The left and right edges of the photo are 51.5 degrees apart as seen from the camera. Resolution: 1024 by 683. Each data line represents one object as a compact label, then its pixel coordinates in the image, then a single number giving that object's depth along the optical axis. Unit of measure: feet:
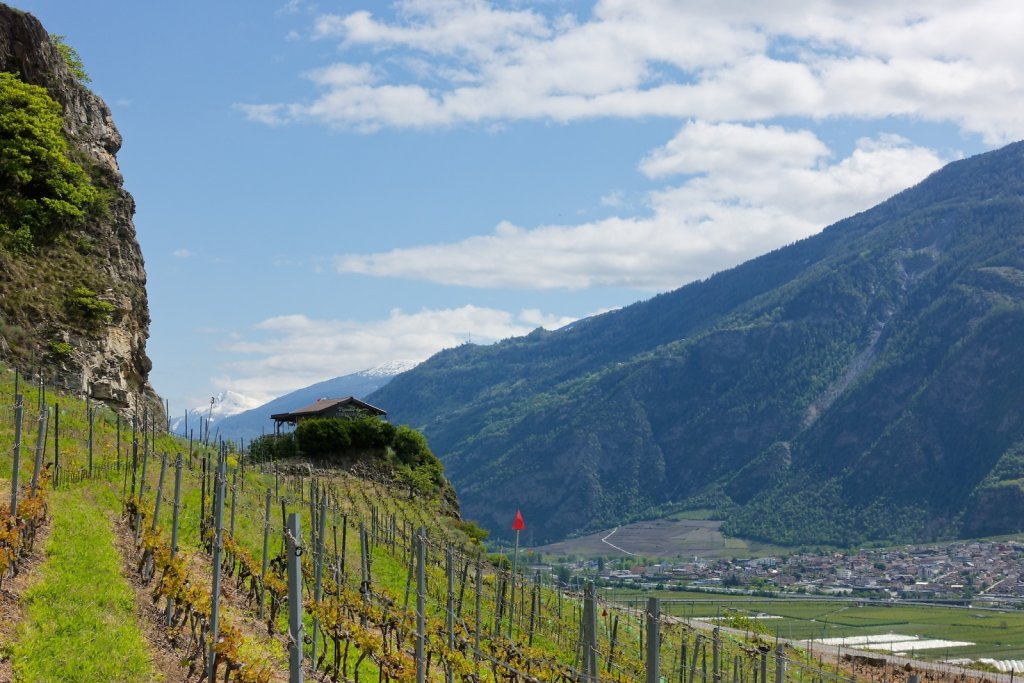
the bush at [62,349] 114.01
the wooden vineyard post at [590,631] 46.60
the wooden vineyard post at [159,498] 64.13
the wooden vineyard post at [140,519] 63.37
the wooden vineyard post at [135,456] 74.61
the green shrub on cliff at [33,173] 122.21
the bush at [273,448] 172.04
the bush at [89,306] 121.19
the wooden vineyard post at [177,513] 55.98
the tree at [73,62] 167.73
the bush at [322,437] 171.73
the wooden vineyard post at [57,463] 68.21
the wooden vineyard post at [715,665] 62.64
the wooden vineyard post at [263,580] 59.98
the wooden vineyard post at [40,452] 58.31
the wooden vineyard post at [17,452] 52.47
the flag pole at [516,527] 84.12
